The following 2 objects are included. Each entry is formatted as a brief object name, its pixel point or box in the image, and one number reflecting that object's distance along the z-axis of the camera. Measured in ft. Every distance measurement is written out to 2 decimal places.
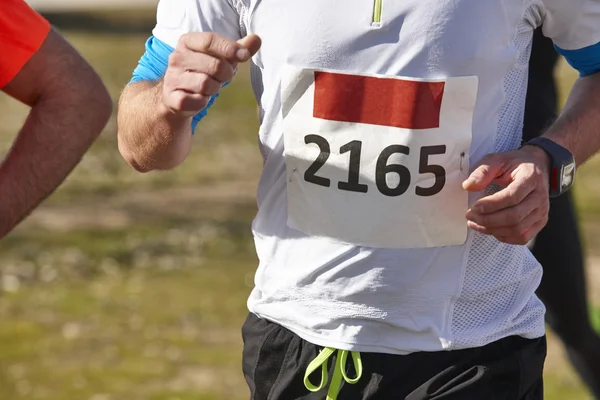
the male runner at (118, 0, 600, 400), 13.65
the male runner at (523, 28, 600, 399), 22.70
